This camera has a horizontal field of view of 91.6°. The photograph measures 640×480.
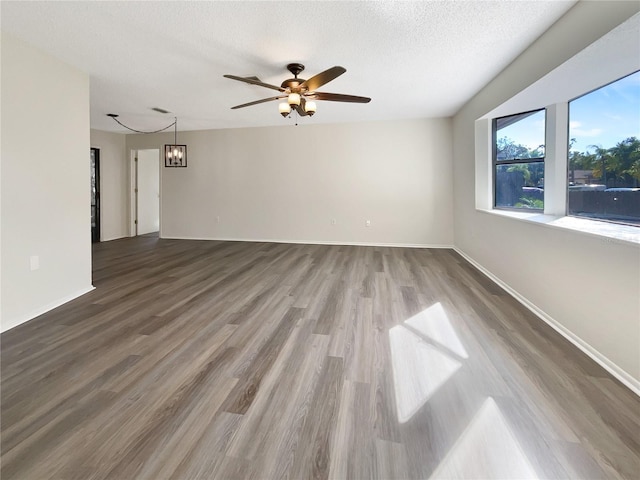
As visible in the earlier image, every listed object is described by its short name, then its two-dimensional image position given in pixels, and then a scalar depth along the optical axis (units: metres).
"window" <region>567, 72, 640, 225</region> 2.36
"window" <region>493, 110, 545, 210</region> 3.63
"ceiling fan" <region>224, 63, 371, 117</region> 3.08
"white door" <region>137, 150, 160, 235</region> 8.10
